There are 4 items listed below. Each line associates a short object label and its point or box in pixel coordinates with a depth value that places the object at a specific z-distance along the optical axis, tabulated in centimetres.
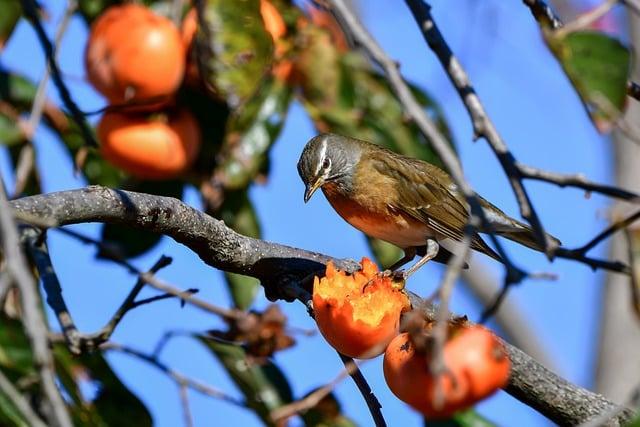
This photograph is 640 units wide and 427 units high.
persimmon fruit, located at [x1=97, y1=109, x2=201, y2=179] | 777
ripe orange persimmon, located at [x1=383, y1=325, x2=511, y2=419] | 378
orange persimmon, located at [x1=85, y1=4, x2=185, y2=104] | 756
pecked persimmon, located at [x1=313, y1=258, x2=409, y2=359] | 503
